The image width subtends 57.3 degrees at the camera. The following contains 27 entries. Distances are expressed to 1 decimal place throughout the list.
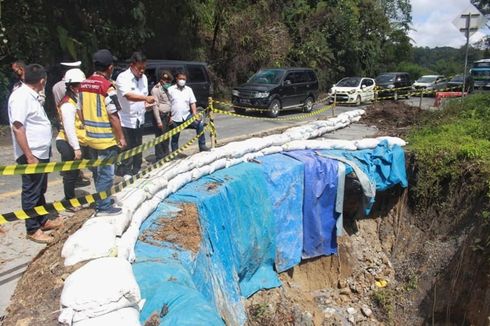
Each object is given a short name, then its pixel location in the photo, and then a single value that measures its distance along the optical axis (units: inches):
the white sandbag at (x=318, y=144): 333.8
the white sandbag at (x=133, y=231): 138.3
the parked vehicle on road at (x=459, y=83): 901.6
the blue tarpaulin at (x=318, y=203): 302.8
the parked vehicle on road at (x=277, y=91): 610.9
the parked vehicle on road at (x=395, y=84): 902.4
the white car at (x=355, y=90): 797.9
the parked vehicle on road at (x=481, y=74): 958.4
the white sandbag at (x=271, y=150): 299.2
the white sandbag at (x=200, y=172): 232.4
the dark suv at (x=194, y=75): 473.7
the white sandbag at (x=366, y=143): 348.8
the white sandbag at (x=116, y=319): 94.6
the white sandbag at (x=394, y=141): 353.1
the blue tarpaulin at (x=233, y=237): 180.9
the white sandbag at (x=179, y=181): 210.7
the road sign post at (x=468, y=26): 439.8
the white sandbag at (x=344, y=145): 342.9
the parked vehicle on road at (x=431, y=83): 1019.2
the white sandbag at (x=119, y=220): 149.1
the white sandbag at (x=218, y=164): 247.9
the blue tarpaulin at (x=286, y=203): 279.1
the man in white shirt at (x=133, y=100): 223.6
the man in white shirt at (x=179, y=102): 279.1
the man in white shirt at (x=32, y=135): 159.5
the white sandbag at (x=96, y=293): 95.9
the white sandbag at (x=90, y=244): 133.8
